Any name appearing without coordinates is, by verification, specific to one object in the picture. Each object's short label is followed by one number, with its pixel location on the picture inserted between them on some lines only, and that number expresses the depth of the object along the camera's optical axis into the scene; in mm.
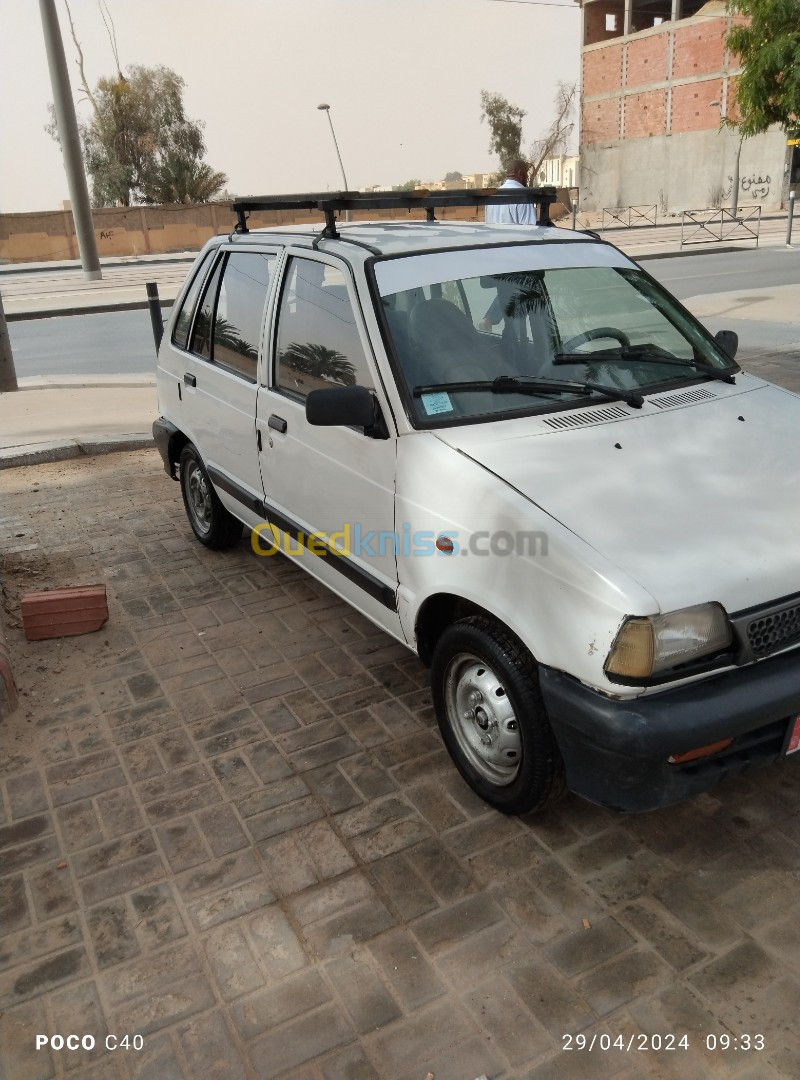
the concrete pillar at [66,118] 20828
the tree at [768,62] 9805
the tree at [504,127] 69875
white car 2539
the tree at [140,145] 58156
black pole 8773
